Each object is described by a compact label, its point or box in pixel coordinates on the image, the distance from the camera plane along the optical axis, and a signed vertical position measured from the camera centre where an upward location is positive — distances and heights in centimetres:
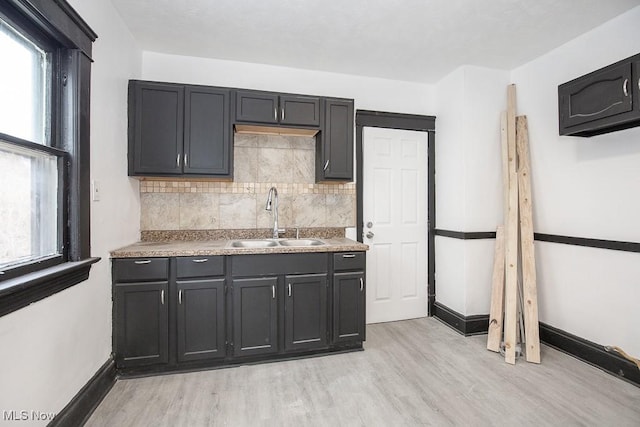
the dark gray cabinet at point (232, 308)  218 -74
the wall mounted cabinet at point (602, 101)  186 +76
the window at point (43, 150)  131 +31
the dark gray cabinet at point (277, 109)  260 +93
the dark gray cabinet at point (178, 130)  242 +69
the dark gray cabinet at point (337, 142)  279 +67
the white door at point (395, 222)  329 -10
